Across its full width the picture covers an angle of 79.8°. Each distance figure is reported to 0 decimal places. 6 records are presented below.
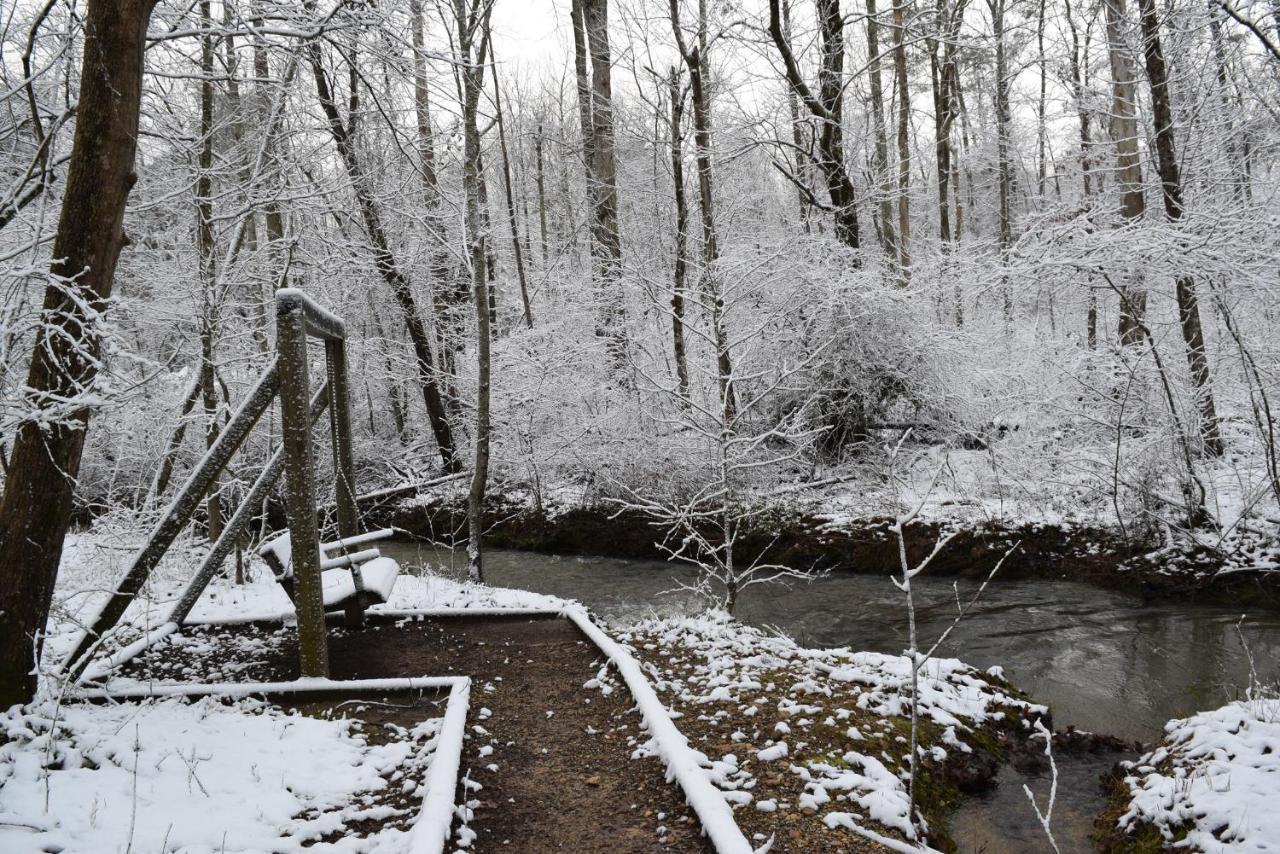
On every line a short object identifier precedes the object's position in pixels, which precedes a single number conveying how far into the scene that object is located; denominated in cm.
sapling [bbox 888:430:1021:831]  347
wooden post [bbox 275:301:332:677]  524
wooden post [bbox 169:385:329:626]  562
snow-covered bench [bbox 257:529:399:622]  598
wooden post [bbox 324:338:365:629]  683
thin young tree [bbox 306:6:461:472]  1129
